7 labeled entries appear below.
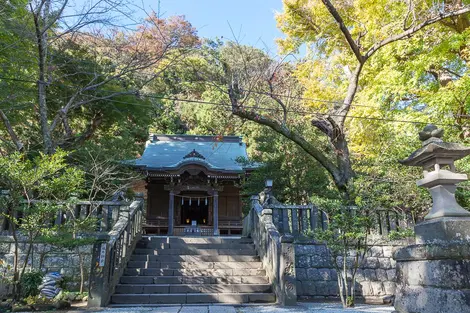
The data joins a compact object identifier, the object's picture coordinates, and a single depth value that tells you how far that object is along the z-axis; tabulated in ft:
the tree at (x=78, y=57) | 27.02
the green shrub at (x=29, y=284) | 19.24
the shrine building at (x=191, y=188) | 44.37
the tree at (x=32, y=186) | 18.67
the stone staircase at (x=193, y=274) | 21.29
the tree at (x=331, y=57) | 27.99
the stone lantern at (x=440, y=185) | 10.89
